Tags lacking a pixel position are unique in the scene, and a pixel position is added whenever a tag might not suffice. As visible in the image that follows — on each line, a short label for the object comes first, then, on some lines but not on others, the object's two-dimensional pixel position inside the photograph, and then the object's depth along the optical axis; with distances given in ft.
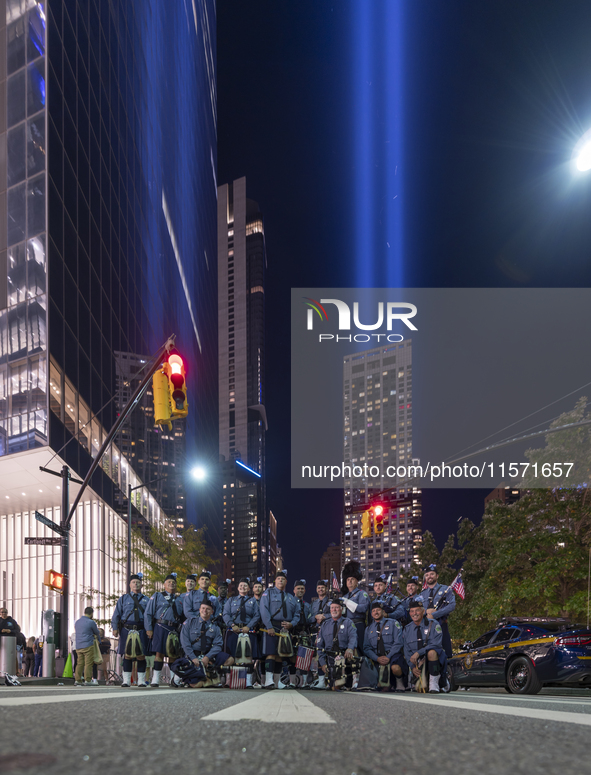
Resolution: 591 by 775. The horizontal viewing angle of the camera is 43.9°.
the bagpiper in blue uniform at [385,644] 37.42
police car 37.96
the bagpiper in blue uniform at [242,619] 42.86
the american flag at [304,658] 41.47
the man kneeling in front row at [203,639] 39.47
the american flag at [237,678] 40.55
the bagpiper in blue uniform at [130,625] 44.51
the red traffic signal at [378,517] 88.53
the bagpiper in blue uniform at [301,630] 42.52
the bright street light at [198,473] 89.71
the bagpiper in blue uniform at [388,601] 42.42
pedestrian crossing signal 56.08
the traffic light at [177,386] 39.01
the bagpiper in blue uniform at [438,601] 36.81
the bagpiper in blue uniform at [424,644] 35.47
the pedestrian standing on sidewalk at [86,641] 48.02
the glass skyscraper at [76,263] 84.33
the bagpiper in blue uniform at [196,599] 42.10
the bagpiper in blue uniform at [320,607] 44.51
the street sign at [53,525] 55.15
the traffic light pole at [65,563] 56.39
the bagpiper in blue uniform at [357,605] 38.60
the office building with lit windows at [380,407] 529.04
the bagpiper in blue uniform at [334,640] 37.73
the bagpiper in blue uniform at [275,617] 41.57
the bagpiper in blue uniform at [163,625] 43.57
